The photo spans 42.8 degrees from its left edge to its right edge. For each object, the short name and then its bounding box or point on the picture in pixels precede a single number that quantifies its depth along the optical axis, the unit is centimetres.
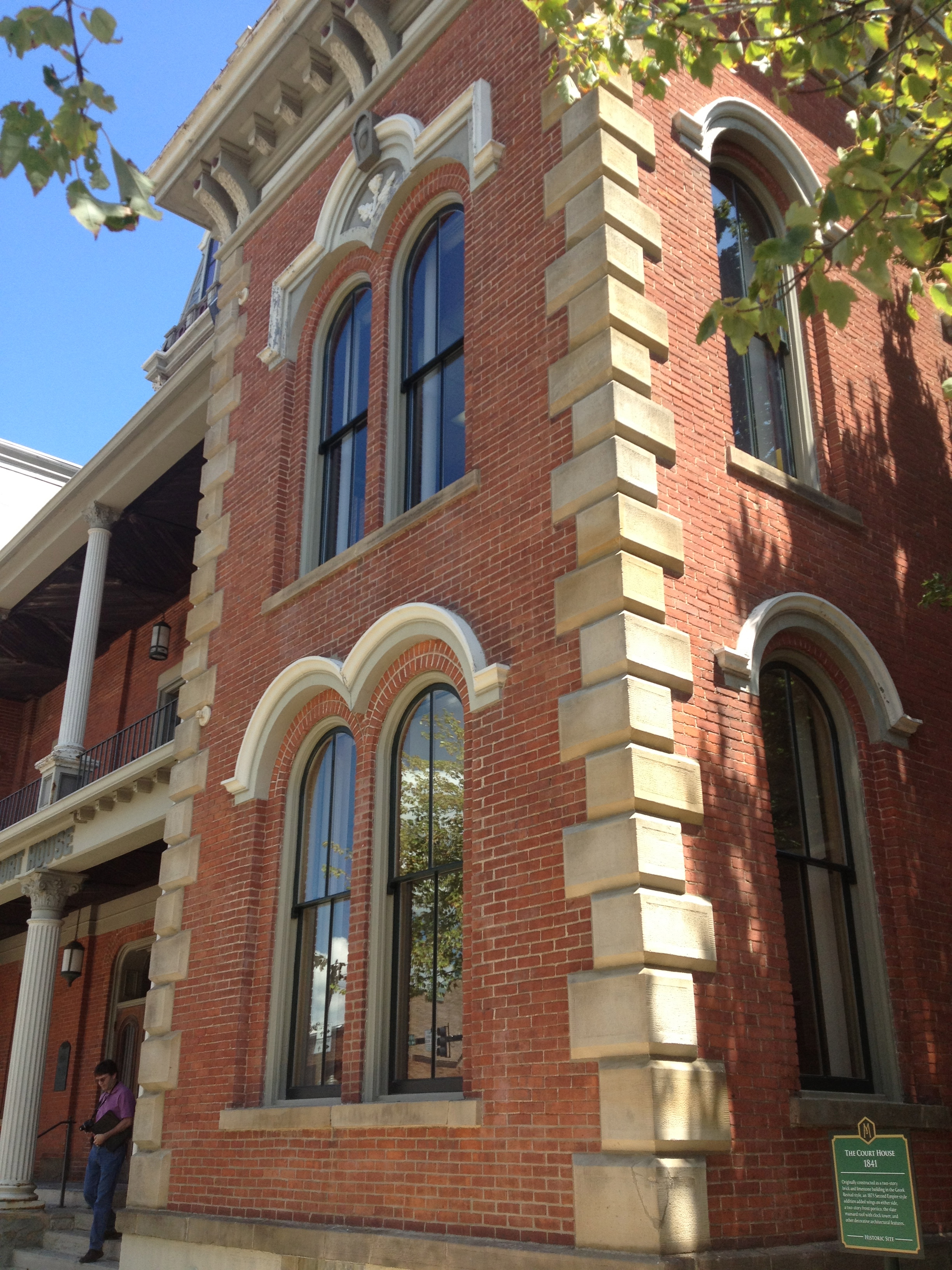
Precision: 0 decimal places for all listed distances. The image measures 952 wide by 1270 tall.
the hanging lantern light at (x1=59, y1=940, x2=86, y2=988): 1789
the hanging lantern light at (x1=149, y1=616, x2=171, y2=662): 1825
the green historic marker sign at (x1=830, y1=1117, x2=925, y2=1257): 527
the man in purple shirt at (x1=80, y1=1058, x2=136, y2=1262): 1153
